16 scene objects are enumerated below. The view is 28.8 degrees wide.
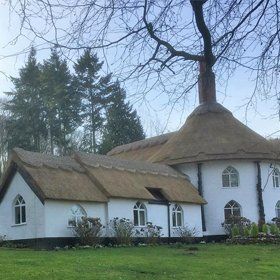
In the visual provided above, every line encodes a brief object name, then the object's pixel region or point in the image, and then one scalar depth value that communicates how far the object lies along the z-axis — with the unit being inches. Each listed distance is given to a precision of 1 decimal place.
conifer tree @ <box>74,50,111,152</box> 2169.0
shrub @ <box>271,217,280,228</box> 1372.2
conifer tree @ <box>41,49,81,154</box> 2059.5
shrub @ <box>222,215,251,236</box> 1316.4
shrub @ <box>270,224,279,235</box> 1221.1
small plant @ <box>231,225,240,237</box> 1275.8
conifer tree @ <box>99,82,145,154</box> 2188.6
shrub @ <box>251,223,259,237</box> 1187.1
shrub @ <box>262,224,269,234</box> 1242.6
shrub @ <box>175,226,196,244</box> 1263.5
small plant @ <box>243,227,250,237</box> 1218.0
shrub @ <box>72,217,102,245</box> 1027.3
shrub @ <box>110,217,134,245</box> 1096.8
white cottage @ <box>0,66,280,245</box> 1048.2
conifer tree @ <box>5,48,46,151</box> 2179.4
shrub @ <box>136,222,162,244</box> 1159.0
